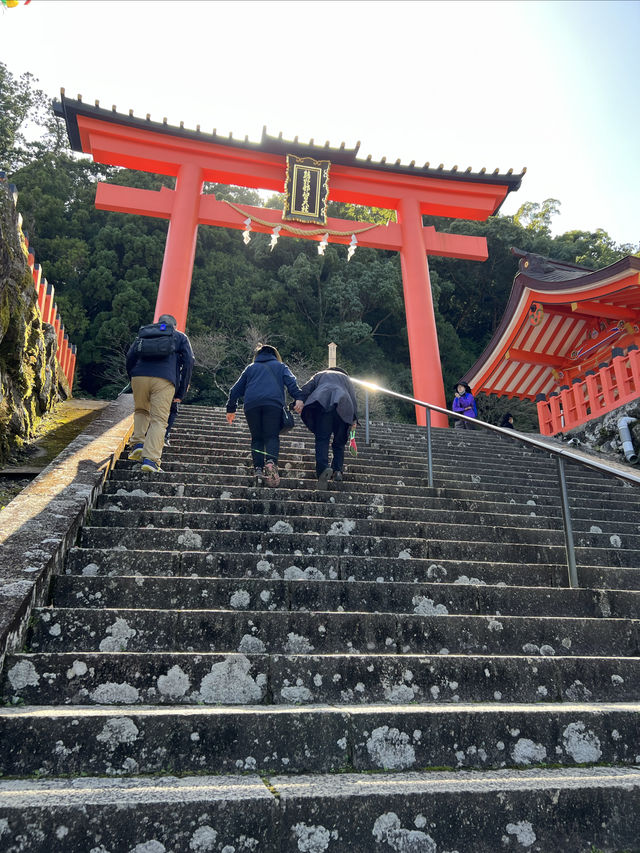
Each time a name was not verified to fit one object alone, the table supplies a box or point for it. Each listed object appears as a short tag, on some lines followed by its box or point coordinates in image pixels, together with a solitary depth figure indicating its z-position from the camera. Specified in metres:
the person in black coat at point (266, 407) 4.12
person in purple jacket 9.30
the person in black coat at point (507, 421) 11.40
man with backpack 4.12
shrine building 8.78
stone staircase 1.38
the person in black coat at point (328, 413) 4.27
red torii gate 10.44
